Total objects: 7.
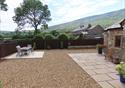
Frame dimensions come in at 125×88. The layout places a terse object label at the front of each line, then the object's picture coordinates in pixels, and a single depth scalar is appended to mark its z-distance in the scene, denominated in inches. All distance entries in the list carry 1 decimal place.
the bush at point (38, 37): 395.8
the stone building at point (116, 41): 179.6
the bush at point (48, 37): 401.7
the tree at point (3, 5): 525.0
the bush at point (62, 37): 402.0
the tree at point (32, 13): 738.8
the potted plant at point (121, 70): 110.3
